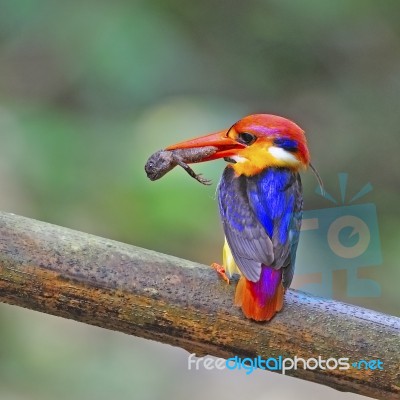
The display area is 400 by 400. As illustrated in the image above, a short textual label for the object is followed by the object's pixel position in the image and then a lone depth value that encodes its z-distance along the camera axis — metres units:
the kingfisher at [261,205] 2.74
